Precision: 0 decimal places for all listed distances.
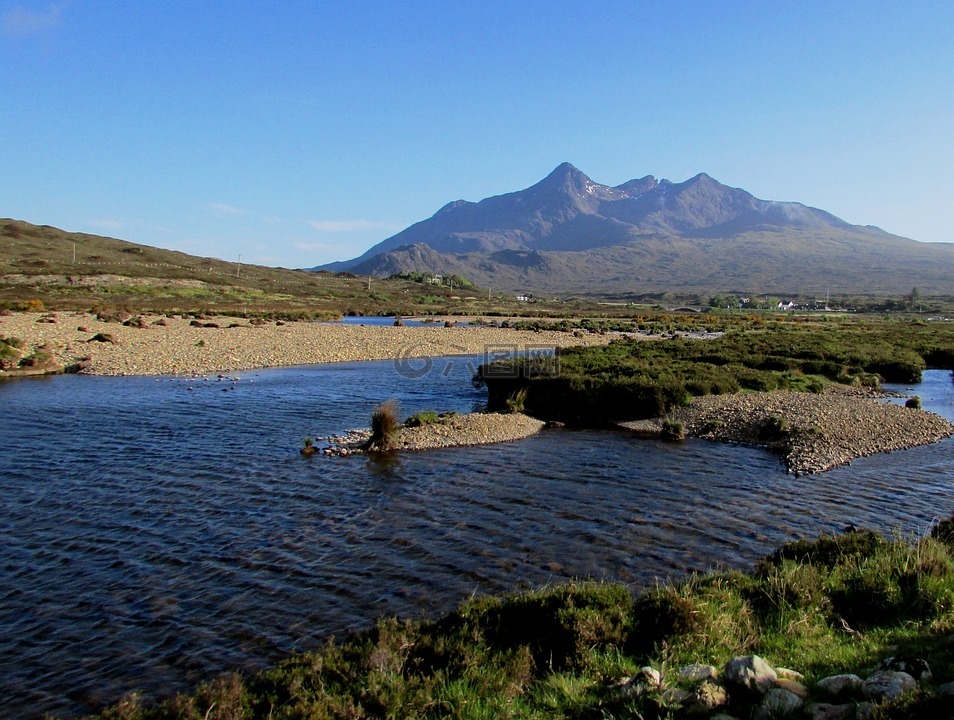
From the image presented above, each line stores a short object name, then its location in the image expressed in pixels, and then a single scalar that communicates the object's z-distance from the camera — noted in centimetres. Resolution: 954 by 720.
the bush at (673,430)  2272
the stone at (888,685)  508
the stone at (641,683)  596
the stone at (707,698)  559
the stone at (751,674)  571
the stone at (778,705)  529
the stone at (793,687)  560
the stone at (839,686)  546
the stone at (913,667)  539
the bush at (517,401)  2606
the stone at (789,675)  599
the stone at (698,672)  615
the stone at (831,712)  504
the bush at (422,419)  2238
